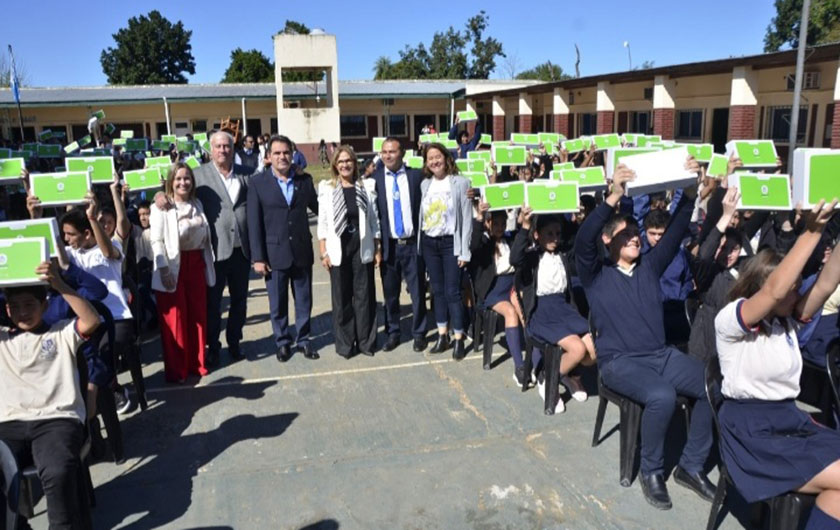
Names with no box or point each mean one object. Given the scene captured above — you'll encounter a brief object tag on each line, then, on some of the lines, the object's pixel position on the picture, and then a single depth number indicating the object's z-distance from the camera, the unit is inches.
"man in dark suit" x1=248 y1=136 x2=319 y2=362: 224.5
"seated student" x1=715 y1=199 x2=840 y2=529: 109.1
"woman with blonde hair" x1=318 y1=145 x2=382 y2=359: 226.7
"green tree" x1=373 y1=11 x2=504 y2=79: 2514.8
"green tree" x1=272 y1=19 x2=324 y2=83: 1659.3
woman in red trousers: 205.2
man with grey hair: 222.5
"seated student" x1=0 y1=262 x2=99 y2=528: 125.6
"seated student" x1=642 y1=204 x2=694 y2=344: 190.2
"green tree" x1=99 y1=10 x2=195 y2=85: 2498.8
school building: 659.4
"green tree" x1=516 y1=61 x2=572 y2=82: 2540.1
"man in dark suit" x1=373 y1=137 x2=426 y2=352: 235.5
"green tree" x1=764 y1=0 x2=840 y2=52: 1560.0
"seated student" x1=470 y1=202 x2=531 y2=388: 212.2
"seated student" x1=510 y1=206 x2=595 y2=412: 187.2
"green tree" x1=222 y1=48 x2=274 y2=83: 2293.3
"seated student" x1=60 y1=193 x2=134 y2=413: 181.6
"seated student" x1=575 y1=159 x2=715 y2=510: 142.4
